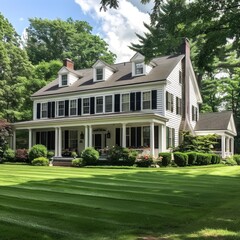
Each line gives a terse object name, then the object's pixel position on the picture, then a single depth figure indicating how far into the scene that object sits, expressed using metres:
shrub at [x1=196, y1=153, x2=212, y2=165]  19.64
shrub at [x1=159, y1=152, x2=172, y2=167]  18.44
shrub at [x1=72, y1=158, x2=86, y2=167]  19.25
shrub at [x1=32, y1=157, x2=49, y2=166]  20.21
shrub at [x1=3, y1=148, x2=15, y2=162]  22.63
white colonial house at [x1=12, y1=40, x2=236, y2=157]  20.94
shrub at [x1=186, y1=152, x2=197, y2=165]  19.12
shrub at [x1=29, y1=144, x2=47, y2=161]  21.35
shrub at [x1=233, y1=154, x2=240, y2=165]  23.26
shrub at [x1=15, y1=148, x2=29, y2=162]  22.14
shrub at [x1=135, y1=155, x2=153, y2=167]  18.26
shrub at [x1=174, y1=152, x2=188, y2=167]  18.39
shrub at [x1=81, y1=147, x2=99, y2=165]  19.42
